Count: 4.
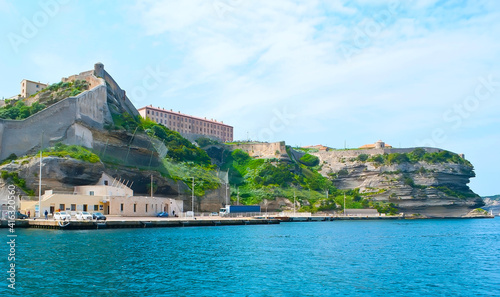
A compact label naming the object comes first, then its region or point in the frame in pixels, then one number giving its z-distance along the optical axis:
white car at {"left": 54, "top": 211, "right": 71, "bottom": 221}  50.41
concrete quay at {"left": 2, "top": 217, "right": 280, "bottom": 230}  49.78
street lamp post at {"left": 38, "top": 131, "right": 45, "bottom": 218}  54.41
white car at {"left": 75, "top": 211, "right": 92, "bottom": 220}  52.88
